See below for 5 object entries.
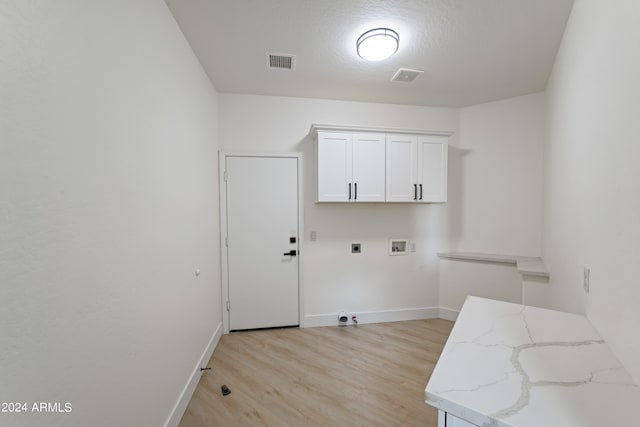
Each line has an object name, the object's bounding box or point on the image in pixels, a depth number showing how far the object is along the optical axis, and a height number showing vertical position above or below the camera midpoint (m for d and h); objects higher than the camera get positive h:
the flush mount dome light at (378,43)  1.86 +1.27
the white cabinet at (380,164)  2.80 +0.51
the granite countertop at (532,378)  0.72 -0.61
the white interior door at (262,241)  2.94 -0.40
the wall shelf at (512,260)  2.35 -0.60
